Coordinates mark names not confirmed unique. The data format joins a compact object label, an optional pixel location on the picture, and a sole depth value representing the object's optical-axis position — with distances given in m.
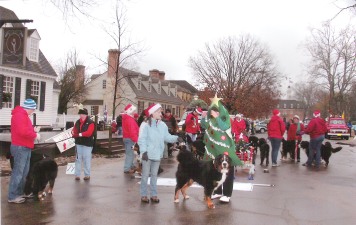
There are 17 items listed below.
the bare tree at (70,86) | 43.97
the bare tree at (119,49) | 21.52
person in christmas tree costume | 7.24
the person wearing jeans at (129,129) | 10.01
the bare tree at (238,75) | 42.75
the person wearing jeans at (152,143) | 7.07
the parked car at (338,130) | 33.81
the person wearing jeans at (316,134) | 12.73
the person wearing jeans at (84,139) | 9.37
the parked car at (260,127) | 50.46
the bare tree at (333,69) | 46.16
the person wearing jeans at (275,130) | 12.39
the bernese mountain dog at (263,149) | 12.98
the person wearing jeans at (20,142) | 6.63
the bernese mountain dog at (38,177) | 7.20
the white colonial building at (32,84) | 23.45
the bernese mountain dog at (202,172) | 6.69
